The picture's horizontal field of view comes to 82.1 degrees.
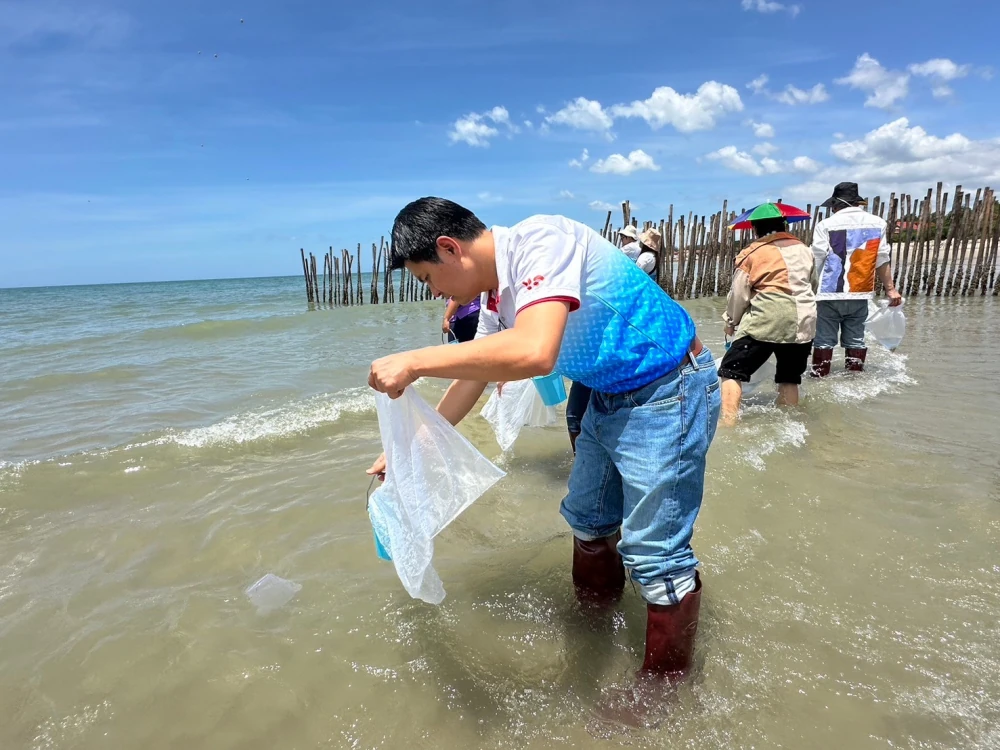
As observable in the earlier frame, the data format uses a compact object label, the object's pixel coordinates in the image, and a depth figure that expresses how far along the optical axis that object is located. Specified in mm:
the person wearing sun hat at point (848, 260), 5621
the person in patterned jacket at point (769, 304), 4656
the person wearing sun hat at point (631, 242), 6562
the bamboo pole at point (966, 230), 13914
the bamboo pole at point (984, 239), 13469
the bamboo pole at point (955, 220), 14023
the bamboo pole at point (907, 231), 14422
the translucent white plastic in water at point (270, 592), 2506
